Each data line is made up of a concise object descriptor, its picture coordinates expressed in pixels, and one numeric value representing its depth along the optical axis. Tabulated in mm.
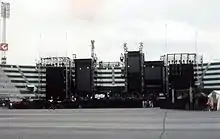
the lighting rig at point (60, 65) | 159625
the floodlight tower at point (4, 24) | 139000
